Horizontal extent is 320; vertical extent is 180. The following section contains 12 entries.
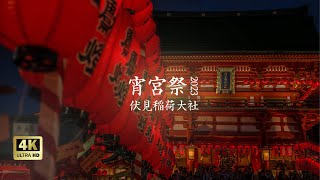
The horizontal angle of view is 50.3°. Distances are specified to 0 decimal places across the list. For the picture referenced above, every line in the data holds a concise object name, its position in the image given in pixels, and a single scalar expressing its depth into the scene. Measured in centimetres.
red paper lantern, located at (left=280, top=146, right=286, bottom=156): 1673
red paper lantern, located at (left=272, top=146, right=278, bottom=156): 1681
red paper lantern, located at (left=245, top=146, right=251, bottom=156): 1695
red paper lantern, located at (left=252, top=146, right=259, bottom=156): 1704
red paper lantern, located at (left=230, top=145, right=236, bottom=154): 1693
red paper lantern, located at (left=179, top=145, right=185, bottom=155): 1693
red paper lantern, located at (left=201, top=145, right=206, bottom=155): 1694
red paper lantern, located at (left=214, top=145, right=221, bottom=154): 1691
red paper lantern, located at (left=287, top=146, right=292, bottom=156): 1673
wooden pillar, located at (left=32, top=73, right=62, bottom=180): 314
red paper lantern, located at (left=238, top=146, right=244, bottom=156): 1696
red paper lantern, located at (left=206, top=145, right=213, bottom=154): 1693
